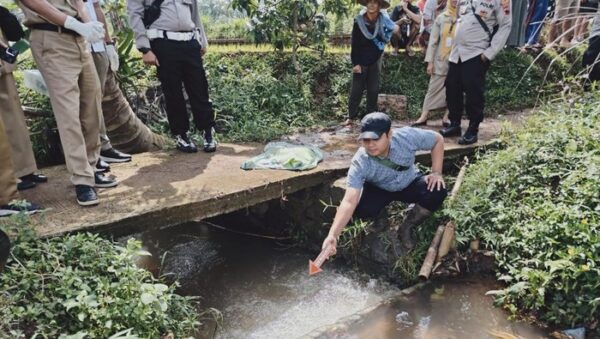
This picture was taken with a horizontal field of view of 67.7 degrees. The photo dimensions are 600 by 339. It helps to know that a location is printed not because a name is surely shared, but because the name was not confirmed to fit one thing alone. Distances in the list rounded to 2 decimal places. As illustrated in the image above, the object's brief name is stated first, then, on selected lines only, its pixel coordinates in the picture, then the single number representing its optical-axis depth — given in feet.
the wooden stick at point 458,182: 13.69
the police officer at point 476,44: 14.79
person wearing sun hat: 18.17
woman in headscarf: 17.85
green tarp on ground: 14.49
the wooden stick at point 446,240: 12.46
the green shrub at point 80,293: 7.84
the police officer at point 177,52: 13.80
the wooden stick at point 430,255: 11.86
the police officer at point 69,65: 10.30
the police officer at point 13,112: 10.89
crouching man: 11.02
